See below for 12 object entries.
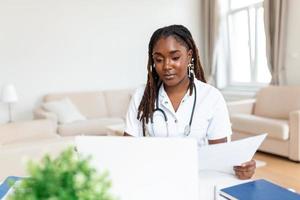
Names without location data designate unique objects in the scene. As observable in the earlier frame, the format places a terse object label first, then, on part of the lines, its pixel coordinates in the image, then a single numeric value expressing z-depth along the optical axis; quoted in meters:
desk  0.94
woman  1.10
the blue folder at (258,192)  0.84
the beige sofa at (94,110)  4.01
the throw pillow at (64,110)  4.16
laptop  0.68
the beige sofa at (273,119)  3.30
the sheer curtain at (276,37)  4.06
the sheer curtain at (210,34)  5.21
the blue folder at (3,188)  0.98
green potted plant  0.39
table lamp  4.08
